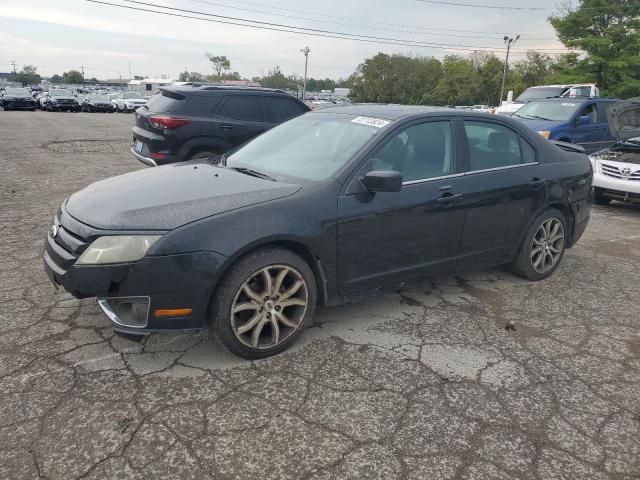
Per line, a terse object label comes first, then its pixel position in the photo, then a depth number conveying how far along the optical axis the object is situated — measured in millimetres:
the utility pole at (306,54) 67938
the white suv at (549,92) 17266
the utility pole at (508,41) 51250
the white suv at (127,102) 35781
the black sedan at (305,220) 2781
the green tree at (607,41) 31581
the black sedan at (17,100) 32406
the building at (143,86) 64812
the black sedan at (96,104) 34875
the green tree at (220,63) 89688
